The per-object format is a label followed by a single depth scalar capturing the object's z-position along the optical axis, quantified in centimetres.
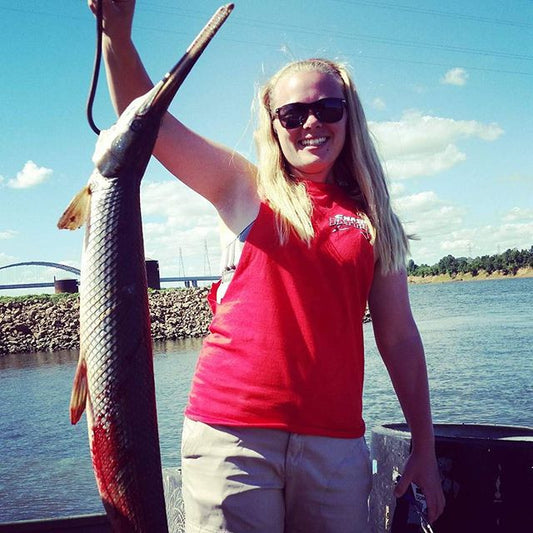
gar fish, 235
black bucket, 302
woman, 237
